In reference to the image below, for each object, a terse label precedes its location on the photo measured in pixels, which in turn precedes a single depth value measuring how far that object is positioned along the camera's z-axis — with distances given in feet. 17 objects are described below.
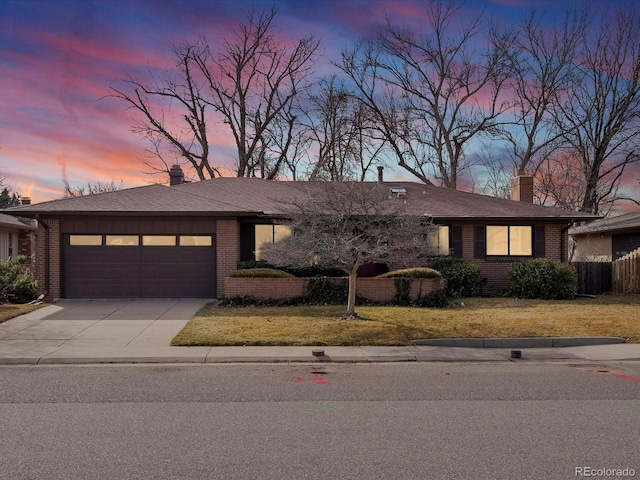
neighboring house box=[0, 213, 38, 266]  96.68
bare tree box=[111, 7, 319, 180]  121.29
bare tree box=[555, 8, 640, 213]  108.88
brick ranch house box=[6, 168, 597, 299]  61.00
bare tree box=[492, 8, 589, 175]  113.29
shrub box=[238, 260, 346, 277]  61.98
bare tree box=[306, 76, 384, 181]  122.21
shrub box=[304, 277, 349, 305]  57.47
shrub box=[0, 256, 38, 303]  55.77
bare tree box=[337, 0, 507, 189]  118.11
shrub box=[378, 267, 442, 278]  57.93
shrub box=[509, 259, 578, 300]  61.21
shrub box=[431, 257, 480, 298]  63.36
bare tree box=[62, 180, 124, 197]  166.23
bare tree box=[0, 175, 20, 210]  196.85
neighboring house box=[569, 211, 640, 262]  87.66
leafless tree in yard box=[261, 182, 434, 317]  45.30
